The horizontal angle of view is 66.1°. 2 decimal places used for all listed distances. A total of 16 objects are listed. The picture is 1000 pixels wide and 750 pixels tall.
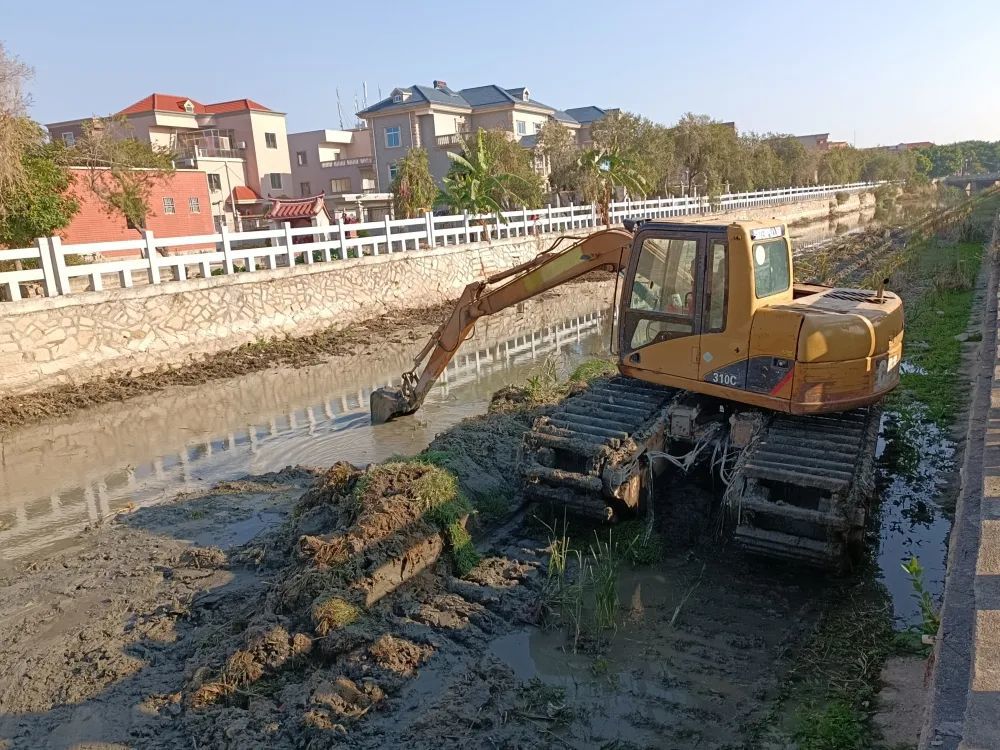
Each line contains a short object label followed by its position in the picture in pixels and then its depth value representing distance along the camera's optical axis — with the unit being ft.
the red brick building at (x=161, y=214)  93.71
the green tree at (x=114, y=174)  89.97
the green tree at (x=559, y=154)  131.13
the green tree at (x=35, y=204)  55.01
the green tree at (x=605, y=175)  118.11
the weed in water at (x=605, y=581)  17.63
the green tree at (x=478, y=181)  89.25
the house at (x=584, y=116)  196.03
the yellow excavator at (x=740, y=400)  18.83
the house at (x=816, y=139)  369.53
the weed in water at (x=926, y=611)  14.16
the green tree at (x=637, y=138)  139.03
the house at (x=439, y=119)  160.25
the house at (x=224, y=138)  153.28
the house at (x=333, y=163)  174.29
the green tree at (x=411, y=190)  104.27
